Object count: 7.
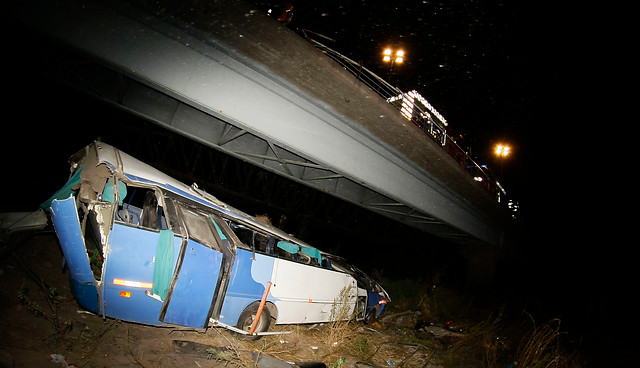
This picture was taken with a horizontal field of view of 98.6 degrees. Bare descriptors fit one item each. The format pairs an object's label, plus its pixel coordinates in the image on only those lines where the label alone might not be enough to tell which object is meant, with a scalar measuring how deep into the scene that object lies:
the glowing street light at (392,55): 12.05
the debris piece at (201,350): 3.64
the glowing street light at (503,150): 19.62
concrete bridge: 3.83
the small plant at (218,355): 3.61
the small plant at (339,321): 4.87
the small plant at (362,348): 4.85
